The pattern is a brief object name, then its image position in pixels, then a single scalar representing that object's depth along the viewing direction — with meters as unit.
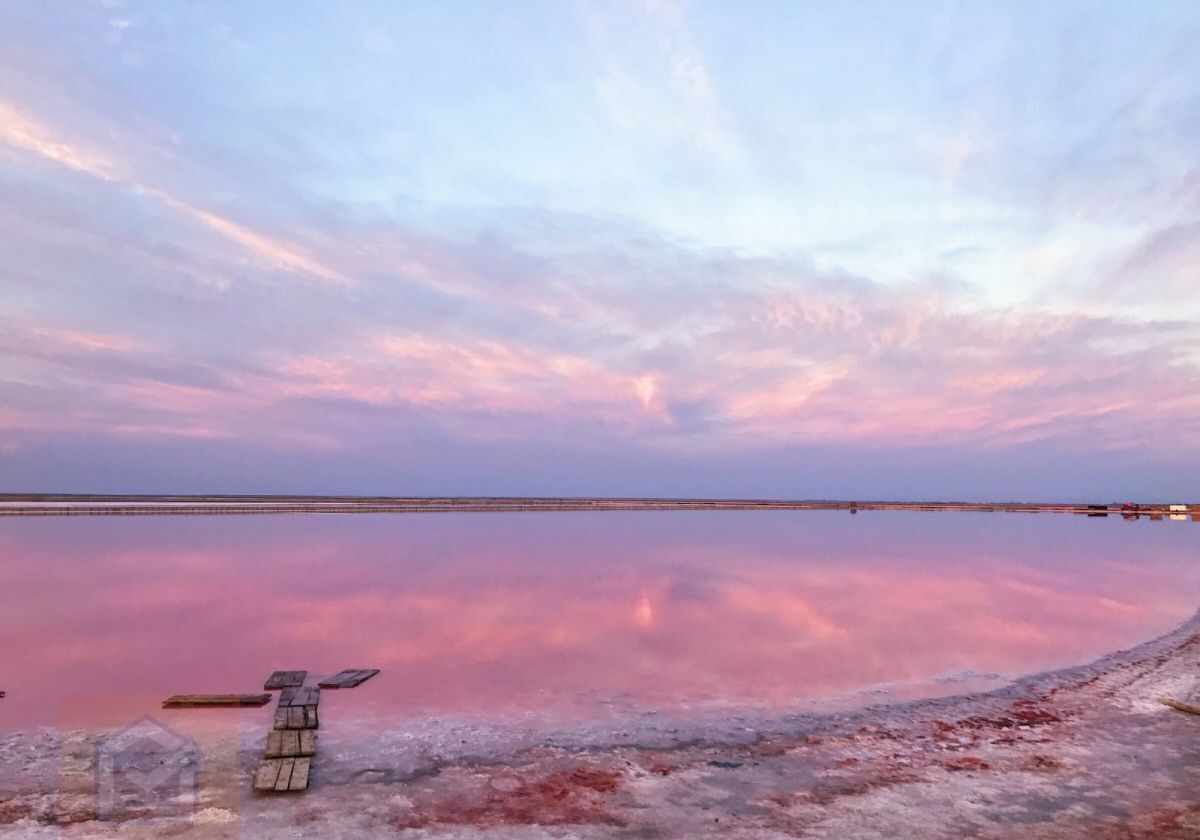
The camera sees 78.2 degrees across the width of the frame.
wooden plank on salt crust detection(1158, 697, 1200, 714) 11.62
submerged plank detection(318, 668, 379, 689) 12.62
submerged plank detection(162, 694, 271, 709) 11.52
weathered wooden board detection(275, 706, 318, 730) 8.85
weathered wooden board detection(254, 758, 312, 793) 8.05
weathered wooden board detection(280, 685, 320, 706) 9.09
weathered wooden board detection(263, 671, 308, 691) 10.60
